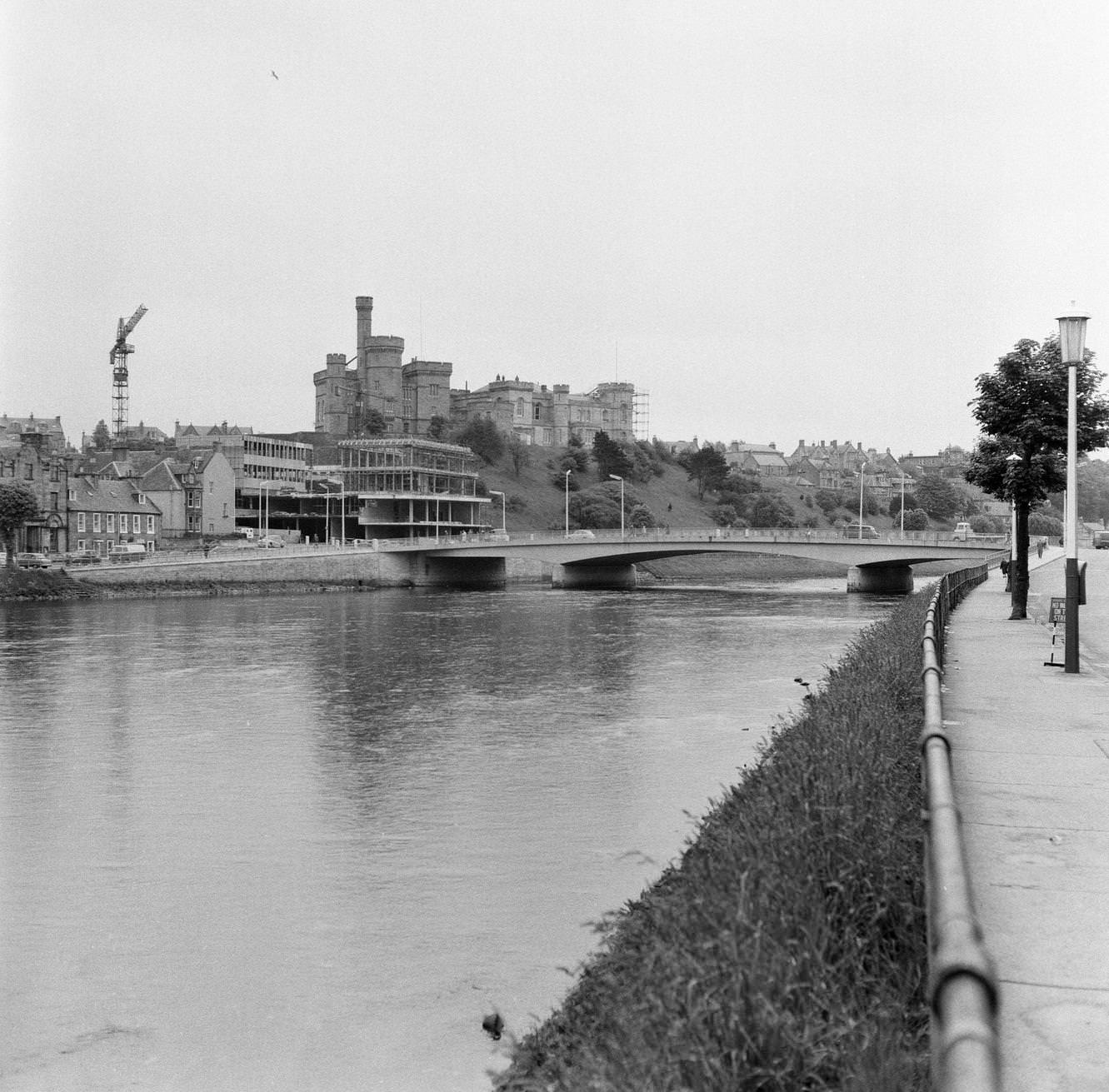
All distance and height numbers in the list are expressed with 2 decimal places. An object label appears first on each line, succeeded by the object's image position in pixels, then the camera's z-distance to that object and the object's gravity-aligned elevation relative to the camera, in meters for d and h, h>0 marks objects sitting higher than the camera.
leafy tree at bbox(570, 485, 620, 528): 142.38 +3.88
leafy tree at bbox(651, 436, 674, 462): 186.62 +13.69
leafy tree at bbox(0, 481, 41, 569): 74.50 +2.14
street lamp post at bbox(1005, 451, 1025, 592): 32.12 +2.09
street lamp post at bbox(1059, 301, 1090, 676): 20.31 +1.93
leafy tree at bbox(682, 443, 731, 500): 170.75 +10.00
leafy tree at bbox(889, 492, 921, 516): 185.25 +5.71
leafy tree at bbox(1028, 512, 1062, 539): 161.79 +1.90
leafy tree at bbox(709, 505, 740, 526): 163.88 +3.52
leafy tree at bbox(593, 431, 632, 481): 166.50 +11.32
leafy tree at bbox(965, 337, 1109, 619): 30.84 +3.09
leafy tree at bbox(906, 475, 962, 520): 183.75 +6.29
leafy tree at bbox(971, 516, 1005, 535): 175.38 +2.22
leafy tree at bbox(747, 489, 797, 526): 163.12 +3.84
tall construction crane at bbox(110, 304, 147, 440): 160.25 +22.32
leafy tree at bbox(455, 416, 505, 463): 162.50 +13.62
